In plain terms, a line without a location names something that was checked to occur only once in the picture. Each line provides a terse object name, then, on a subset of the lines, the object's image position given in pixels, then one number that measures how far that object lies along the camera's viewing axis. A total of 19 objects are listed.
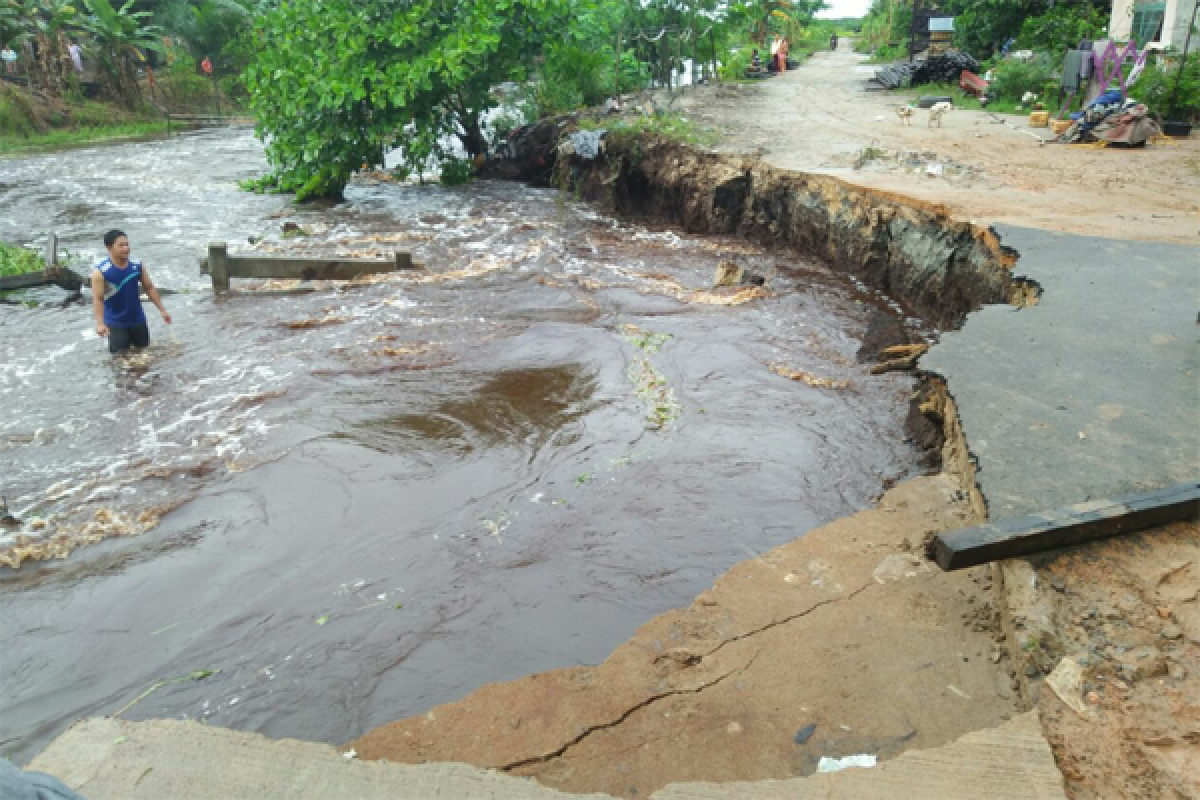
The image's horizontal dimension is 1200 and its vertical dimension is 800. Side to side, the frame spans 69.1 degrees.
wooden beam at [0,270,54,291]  9.99
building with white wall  15.50
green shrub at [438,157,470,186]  16.99
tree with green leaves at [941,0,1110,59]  18.73
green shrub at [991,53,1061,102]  16.81
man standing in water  7.94
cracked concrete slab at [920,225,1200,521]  3.94
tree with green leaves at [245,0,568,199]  14.59
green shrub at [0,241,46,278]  10.59
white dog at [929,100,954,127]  14.88
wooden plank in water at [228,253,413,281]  10.31
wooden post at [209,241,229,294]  10.15
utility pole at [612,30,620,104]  18.26
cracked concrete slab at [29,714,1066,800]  2.73
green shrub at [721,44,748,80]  24.78
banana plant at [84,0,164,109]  26.44
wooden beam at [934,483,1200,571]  3.35
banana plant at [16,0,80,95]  25.52
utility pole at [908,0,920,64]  24.20
